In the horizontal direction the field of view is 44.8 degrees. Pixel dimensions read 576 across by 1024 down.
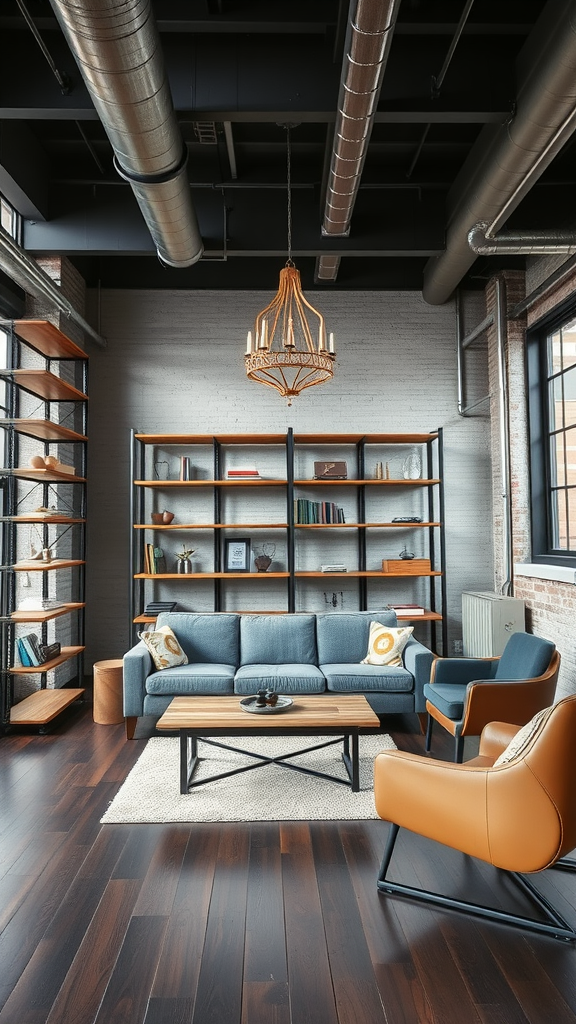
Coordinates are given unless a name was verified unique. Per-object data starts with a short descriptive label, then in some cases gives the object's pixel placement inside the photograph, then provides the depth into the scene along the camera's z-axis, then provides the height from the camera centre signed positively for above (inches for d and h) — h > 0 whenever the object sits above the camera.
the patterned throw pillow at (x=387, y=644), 207.3 -34.4
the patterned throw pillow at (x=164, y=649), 203.0 -33.9
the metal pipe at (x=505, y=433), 243.3 +33.1
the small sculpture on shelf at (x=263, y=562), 261.6 -11.4
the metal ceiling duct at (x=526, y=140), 127.6 +83.7
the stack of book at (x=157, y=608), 254.5 -27.5
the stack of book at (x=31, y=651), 212.2 -35.6
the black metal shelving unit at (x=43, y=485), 200.8 +16.8
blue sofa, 193.8 -39.6
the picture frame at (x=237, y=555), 269.6 -9.0
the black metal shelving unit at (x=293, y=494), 256.5 +14.3
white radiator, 230.5 -31.1
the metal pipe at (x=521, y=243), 189.2 +77.5
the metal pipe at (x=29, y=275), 183.0 +74.6
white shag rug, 140.1 -56.6
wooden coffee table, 148.1 -41.0
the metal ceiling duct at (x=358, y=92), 109.4 +80.8
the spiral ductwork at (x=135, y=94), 105.7 +78.3
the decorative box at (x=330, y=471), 264.2 +22.6
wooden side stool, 211.6 -49.5
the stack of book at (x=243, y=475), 261.6 +21.4
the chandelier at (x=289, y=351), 151.6 +39.7
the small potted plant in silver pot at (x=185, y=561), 265.3 -10.8
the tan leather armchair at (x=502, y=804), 92.1 -38.7
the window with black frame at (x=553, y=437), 225.3 +30.7
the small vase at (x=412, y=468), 266.1 +23.4
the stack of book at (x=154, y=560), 259.1 -10.2
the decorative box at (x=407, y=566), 261.7 -13.8
